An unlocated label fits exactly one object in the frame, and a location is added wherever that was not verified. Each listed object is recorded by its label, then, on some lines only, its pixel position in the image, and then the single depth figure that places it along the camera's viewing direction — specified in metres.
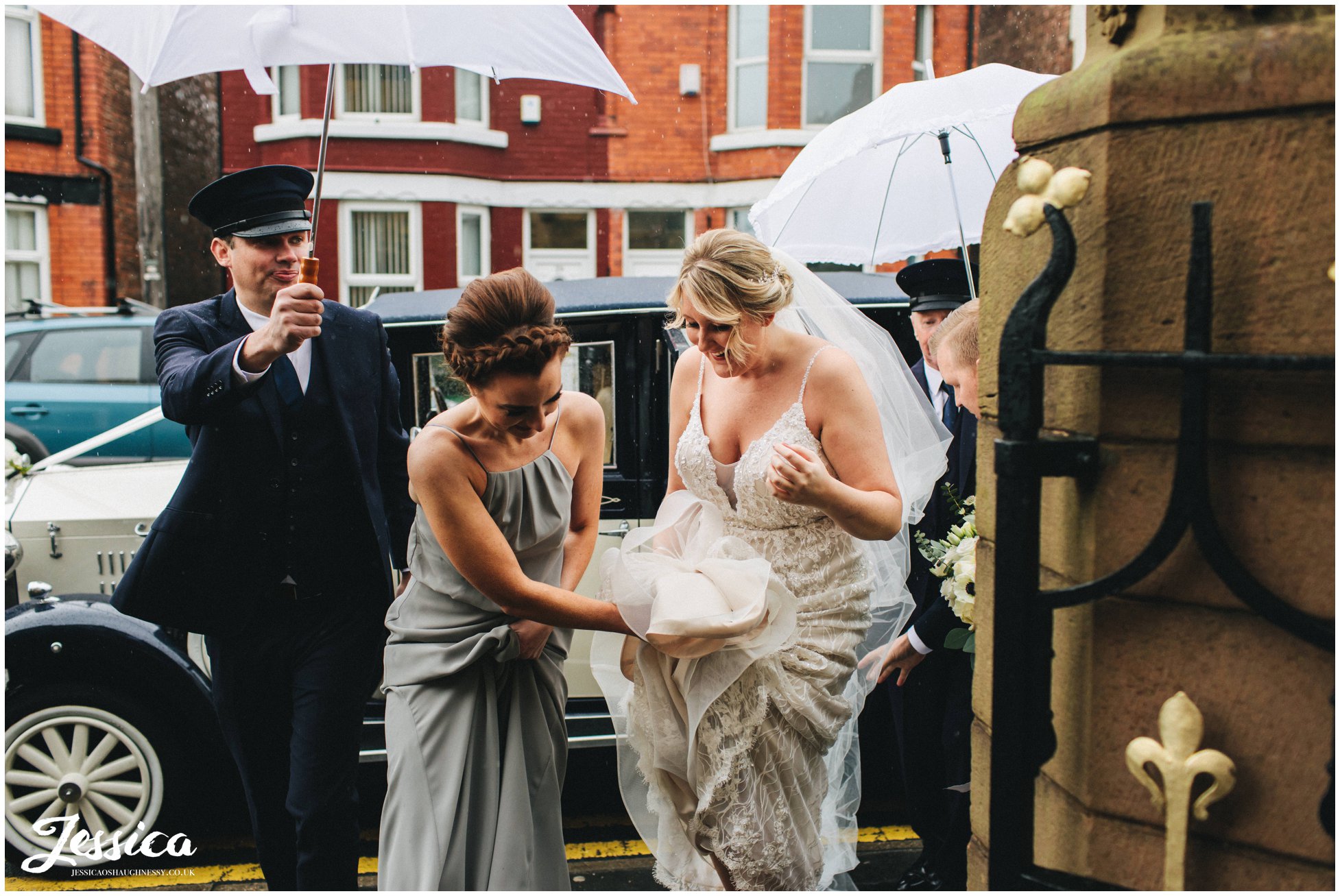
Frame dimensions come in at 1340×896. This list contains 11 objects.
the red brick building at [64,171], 14.18
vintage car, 3.57
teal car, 8.74
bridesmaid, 2.36
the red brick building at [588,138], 14.25
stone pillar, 1.24
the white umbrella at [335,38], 2.82
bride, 2.47
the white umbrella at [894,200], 4.36
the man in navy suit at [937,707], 3.12
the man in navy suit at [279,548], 2.83
